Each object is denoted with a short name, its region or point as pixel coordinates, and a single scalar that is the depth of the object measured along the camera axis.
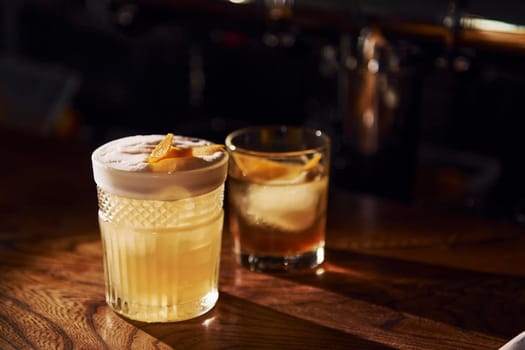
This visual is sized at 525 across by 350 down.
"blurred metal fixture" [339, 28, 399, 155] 1.00
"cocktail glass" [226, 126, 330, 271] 0.85
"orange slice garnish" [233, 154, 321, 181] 0.84
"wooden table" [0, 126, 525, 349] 0.77
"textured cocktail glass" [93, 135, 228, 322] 0.76
